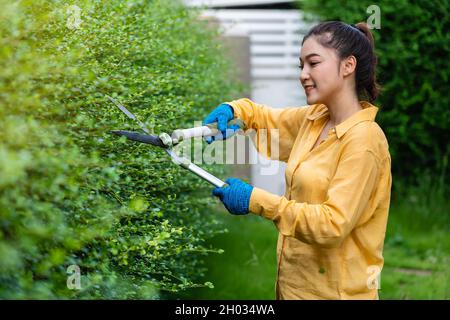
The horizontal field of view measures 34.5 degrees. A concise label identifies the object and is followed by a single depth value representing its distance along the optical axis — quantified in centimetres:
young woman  260
